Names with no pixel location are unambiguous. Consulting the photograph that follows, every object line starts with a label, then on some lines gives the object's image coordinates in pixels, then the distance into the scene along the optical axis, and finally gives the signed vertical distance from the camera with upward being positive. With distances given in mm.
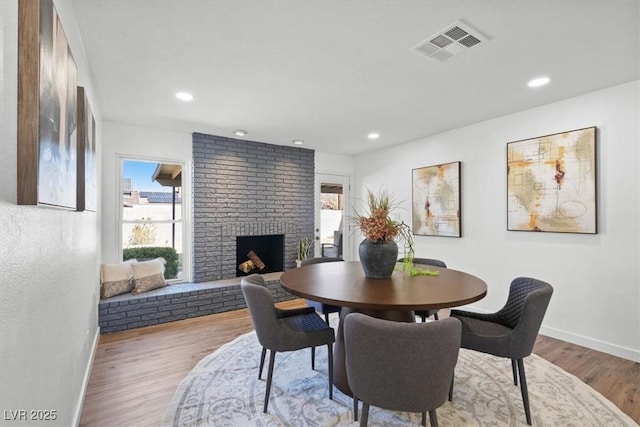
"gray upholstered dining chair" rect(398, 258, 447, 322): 3040 -481
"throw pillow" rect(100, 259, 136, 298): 3529 -758
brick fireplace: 4383 +271
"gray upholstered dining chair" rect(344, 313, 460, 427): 1354 -652
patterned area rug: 1896 -1261
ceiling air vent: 1955 +1166
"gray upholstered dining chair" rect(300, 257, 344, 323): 2611 -795
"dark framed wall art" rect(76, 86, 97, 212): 1614 +362
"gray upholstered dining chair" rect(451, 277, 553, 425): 1785 -737
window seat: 3395 -1079
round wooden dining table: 1618 -458
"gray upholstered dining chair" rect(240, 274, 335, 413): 1920 -757
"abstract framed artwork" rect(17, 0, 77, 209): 823 +321
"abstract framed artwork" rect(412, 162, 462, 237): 4121 +197
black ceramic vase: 2242 -318
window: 4031 +5
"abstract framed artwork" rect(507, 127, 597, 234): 2920 +322
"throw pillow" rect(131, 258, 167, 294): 3721 -758
